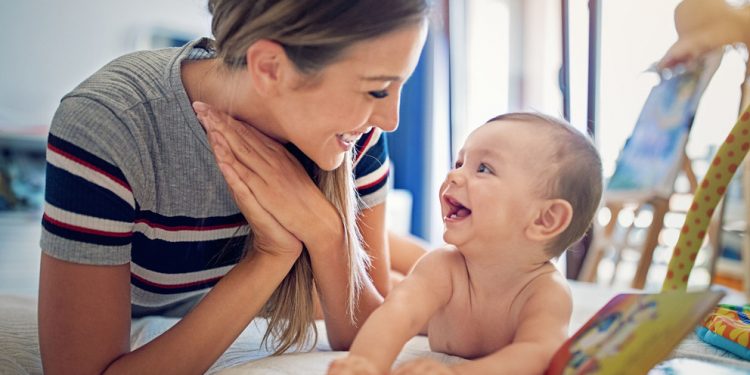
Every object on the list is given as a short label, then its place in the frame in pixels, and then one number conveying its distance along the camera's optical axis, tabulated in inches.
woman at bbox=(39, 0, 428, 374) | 33.1
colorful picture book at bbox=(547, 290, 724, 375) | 23.0
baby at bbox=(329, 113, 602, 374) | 35.2
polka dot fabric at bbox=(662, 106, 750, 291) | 37.6
